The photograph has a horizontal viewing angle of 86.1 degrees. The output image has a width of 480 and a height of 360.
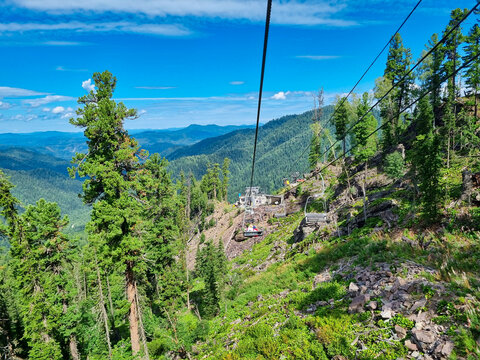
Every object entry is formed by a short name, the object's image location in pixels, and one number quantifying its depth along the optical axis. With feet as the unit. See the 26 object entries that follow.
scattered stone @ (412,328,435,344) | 22.59
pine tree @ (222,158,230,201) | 276.00
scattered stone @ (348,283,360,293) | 35.81
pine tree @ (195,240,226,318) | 91.09
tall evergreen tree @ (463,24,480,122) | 118.04
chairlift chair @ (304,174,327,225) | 100.05
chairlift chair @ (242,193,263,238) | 159.12
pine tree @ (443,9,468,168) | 107.45
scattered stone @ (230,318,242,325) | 50.98
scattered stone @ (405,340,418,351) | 22.99
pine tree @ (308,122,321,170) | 214.81
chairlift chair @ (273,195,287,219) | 169.32
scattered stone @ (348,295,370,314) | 31.35
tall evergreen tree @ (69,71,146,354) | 43.16
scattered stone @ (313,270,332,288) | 47.28
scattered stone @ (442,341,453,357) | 20.60
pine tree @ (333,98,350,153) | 167.02
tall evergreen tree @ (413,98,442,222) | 46.29
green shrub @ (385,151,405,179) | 110.82
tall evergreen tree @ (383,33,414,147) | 157.48
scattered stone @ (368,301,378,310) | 29.96
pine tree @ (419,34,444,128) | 137.59
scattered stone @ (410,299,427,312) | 26.32
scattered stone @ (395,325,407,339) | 24.76
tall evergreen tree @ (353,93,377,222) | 135.79
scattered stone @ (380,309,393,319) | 27.53
